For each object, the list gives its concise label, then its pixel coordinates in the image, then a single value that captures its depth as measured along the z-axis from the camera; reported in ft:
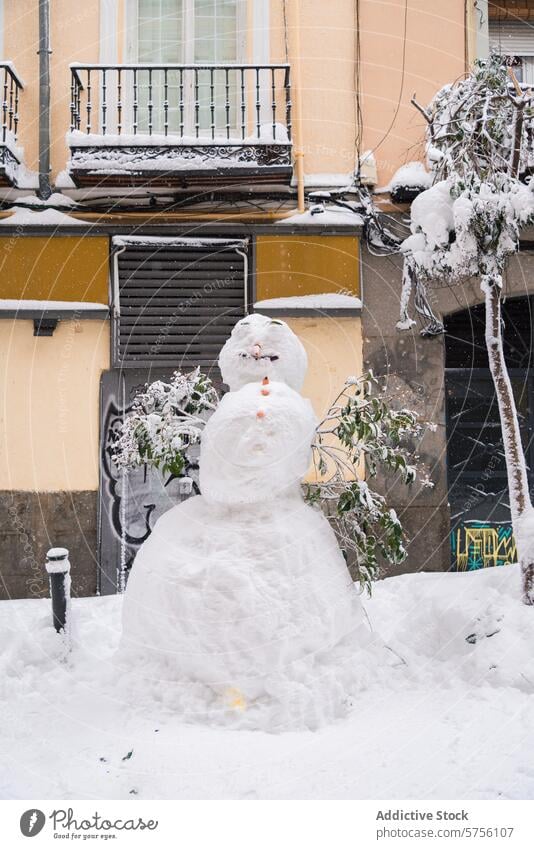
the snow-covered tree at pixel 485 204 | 13.14
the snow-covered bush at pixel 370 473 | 12.86
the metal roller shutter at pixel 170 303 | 21.02
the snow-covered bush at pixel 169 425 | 13.44
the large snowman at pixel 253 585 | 10.89
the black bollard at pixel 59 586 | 13.94
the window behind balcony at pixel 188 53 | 22.25
